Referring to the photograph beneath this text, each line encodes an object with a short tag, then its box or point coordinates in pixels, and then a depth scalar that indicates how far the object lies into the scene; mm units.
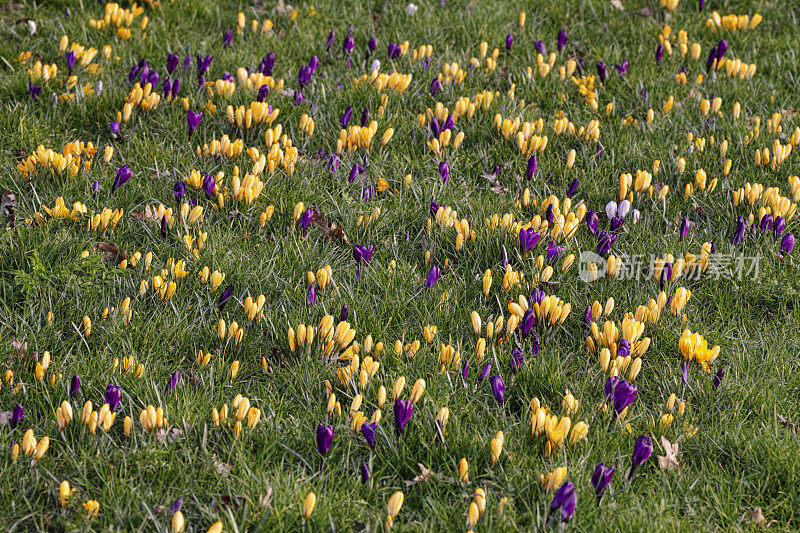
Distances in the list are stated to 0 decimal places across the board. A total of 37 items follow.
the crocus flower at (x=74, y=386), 6406
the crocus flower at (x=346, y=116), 10721
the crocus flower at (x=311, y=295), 7793
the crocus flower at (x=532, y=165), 10039
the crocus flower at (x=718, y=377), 7043
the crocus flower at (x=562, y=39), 13164
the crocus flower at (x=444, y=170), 9992
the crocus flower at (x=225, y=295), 7742
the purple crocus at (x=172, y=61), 11744
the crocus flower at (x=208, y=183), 9258
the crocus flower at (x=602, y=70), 12187
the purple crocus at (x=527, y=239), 8492
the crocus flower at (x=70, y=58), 11617
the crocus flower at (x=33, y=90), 11008
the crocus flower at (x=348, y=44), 12836
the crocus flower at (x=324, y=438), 6102
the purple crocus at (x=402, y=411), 6309
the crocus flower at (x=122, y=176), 9320
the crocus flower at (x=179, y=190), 9094
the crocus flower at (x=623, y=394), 6465
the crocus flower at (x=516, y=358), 7125
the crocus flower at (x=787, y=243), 8648
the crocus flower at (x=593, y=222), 8953
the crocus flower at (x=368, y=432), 6227
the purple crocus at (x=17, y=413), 6258
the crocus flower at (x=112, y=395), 6285
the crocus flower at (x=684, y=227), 8992
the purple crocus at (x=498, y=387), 6734
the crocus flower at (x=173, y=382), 6676
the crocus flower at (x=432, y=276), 8094
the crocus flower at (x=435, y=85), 11785
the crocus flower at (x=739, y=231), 8891
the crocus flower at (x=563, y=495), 5566
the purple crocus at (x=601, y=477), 5785
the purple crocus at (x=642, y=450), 5926
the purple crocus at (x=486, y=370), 6991
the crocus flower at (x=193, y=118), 10414
